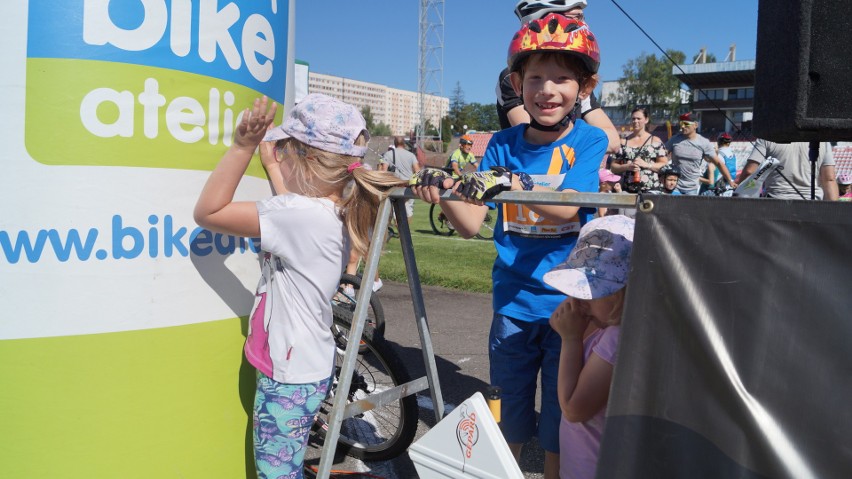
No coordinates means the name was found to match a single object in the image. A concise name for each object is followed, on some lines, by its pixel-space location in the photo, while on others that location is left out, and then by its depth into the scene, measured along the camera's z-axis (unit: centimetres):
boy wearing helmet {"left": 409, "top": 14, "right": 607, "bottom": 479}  222
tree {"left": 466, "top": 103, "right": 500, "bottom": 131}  11156
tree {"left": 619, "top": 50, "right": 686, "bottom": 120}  8781
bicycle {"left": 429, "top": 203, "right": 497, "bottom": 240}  1320
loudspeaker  179
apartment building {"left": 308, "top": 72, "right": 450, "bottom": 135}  17300
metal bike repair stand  180
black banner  134
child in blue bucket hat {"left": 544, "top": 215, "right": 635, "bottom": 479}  174
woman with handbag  730
